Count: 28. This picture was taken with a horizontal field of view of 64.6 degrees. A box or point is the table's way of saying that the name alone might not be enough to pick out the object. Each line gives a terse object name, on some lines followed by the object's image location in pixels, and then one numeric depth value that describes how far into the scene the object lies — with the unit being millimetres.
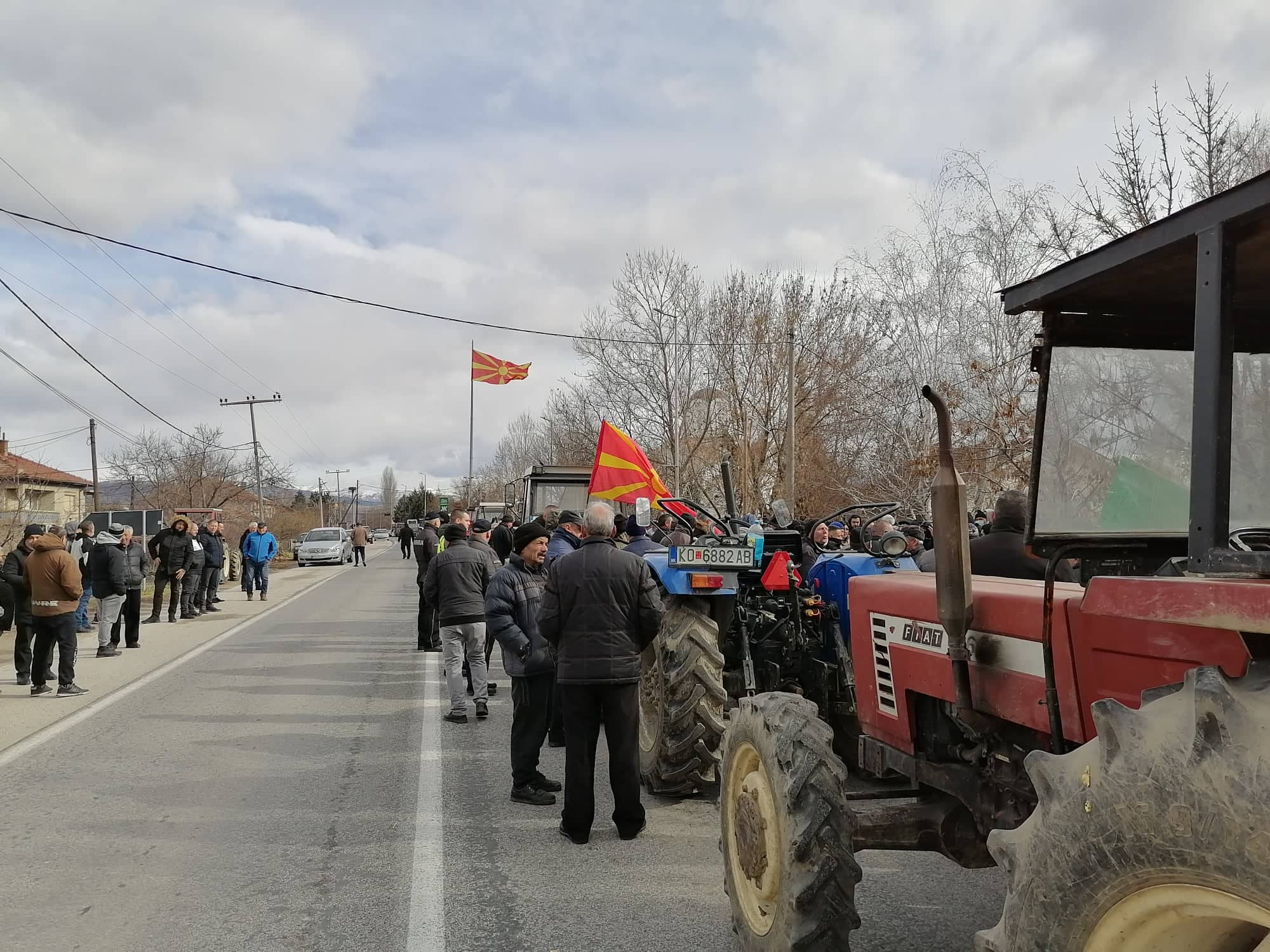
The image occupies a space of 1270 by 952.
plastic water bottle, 6500
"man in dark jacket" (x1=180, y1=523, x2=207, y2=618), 17562
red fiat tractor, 1860
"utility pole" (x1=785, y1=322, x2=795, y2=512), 24734
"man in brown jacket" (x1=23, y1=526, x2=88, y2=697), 10062
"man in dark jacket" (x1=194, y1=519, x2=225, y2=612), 18781
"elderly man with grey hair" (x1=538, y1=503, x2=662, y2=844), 5656
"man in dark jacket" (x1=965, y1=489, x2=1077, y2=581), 4449
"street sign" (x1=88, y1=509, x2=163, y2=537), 32375
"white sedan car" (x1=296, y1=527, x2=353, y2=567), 40906
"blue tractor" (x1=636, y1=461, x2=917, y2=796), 6051
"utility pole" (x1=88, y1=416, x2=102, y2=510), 47250
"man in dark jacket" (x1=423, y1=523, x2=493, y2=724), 8953
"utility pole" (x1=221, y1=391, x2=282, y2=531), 50375
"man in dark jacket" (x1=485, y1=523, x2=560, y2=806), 6426
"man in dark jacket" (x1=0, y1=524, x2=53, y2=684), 11297
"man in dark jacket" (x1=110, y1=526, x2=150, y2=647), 13258
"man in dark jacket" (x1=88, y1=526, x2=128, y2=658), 12469
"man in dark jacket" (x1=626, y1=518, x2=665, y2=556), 8648
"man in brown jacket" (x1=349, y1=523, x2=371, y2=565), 40219
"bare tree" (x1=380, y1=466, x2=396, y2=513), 167375
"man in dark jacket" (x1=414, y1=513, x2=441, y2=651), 13195
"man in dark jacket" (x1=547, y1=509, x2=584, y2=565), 8312
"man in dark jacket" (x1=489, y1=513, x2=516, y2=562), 12492
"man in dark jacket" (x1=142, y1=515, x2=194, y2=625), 16719
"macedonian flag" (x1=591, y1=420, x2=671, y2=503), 10258
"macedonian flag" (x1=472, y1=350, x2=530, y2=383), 36094
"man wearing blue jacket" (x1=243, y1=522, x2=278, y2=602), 21562
